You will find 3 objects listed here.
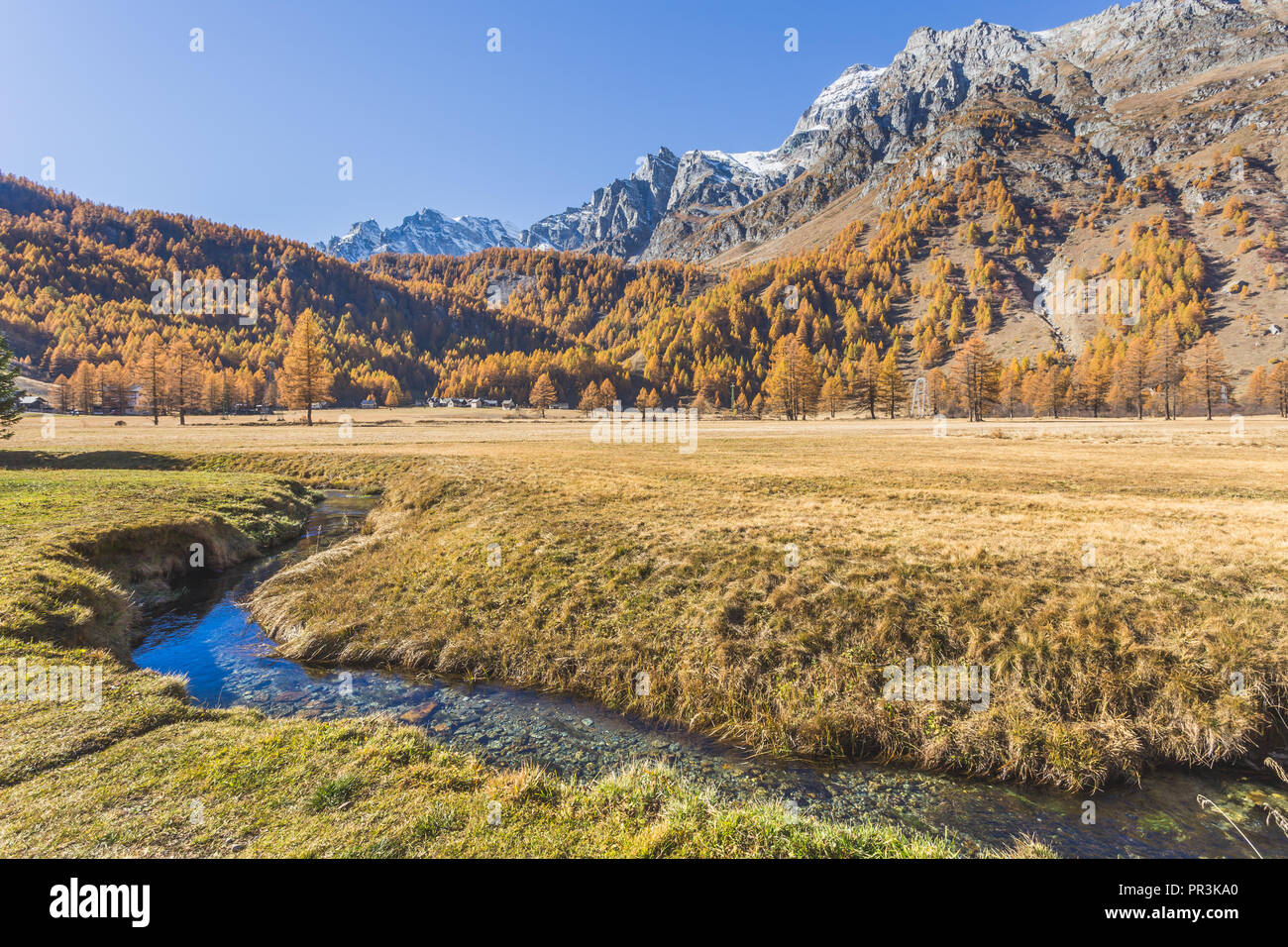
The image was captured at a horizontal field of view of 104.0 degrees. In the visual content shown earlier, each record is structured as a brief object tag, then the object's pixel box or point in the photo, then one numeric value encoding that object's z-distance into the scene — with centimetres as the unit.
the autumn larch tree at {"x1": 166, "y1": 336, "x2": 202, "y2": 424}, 10072
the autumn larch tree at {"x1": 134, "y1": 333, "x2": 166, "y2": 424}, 9431
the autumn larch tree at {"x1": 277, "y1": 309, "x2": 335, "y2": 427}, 9044
